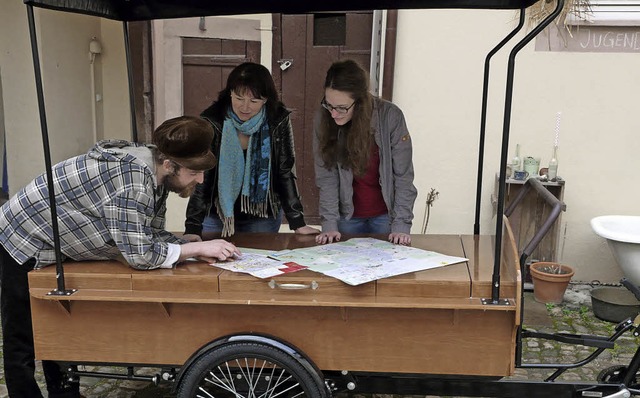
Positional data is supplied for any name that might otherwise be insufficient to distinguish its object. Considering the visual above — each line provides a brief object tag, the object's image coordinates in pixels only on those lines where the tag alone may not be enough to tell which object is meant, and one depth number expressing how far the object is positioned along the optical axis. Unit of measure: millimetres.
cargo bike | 2232
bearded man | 2273
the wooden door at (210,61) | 5059
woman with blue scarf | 2934
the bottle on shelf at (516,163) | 4852
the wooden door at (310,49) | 4980
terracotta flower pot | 4574
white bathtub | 4336
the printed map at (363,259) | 2316
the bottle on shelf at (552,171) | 4758
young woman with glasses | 2840
